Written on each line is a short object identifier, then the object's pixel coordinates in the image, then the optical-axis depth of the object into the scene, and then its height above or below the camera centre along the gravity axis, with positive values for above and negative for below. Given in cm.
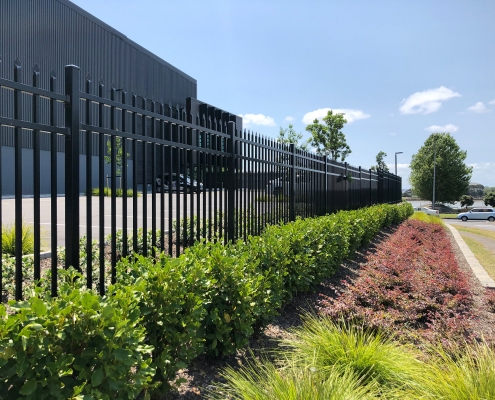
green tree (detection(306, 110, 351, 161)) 3519 +582
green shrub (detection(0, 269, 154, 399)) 168 -68
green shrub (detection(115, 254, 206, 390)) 254 -75
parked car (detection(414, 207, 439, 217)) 2792 -98
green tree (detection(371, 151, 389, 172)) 6775 +669
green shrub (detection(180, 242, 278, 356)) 311 -83
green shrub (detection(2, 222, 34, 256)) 600 -63
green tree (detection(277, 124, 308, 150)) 3566 +581
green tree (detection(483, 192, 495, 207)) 6141 -19
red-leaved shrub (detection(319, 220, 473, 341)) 401 -120
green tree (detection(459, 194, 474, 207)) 6266 -32
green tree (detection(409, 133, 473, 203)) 5084 +346
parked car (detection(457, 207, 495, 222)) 3969 -163
